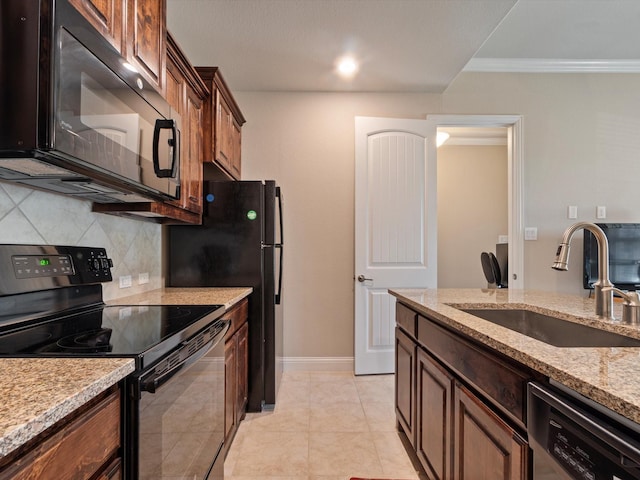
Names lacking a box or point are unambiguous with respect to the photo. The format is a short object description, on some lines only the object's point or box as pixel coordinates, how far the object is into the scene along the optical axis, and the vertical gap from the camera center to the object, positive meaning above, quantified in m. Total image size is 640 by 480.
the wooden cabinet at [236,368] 1.79 -0.70
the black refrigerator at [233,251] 2.39 -0.05
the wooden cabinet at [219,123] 2.32 +0.85
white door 3.12 +0.24
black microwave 0.78 +0.36
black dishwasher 0.58 -0.36
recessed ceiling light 2.70 +1.41
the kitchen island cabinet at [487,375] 0.74 -0.36
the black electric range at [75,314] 0.92 -0.26
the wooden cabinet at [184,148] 1.68 +0.57
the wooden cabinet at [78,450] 0.54 -0.36
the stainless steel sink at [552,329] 1.17 -0.32
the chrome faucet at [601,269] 1.24 -0.09
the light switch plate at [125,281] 1.89 -0.20
